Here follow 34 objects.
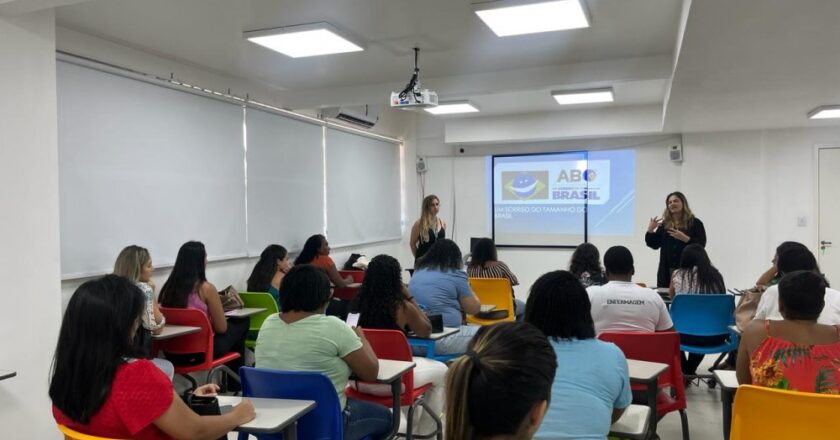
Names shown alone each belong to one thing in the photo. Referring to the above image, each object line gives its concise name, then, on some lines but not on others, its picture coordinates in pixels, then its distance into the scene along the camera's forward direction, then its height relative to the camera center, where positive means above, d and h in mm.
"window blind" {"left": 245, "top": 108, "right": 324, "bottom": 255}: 5766 +320
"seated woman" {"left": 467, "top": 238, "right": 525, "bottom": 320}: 5148 -482
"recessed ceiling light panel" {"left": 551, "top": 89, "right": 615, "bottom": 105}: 6098 +1168
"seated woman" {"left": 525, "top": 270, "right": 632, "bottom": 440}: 1748 -494
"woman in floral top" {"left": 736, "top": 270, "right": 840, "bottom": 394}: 2119 -516
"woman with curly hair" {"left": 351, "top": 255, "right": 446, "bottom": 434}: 3264 -524
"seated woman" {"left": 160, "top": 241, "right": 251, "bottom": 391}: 4055 -542
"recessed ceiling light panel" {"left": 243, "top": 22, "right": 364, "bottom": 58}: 3973 +1194
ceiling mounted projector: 4633 +870
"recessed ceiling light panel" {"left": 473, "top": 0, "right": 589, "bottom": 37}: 3418 +1141
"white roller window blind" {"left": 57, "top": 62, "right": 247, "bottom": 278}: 4074 +335
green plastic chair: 4595 -720
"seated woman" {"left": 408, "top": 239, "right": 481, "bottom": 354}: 3982 -517
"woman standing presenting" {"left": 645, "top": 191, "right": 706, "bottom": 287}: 5383 -245
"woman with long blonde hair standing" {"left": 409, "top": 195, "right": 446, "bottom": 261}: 6418 -213
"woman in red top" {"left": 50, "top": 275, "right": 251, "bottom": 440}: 1694 -461
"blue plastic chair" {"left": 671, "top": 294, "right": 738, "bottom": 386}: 4074 -762
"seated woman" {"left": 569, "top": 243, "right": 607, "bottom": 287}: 4480 -439
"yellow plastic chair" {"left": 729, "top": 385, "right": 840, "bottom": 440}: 1851 -669
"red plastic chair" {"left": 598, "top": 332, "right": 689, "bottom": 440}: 2885 -706
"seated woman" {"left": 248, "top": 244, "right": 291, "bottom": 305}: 5012 -496
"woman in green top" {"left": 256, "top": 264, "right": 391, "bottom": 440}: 2414 -533
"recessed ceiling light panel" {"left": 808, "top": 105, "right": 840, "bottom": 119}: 6023 +949
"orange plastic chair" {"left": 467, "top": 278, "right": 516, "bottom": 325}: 4840 -677
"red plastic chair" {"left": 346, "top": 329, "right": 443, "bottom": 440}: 2918 -707
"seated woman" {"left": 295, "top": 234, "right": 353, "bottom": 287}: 5930 -449
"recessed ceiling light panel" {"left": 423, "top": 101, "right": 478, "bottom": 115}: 6914 +1207
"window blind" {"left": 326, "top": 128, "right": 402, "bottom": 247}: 7086 +274
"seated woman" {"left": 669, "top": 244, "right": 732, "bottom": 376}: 4234 -524
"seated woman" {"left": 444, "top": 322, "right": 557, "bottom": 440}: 1146 -351
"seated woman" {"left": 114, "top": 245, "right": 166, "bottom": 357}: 3566 -370
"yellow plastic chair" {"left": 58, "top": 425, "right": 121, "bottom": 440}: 1686 -623
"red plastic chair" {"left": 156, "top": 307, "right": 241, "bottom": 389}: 3828 -817
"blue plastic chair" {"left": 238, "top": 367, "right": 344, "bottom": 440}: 2238 -685
